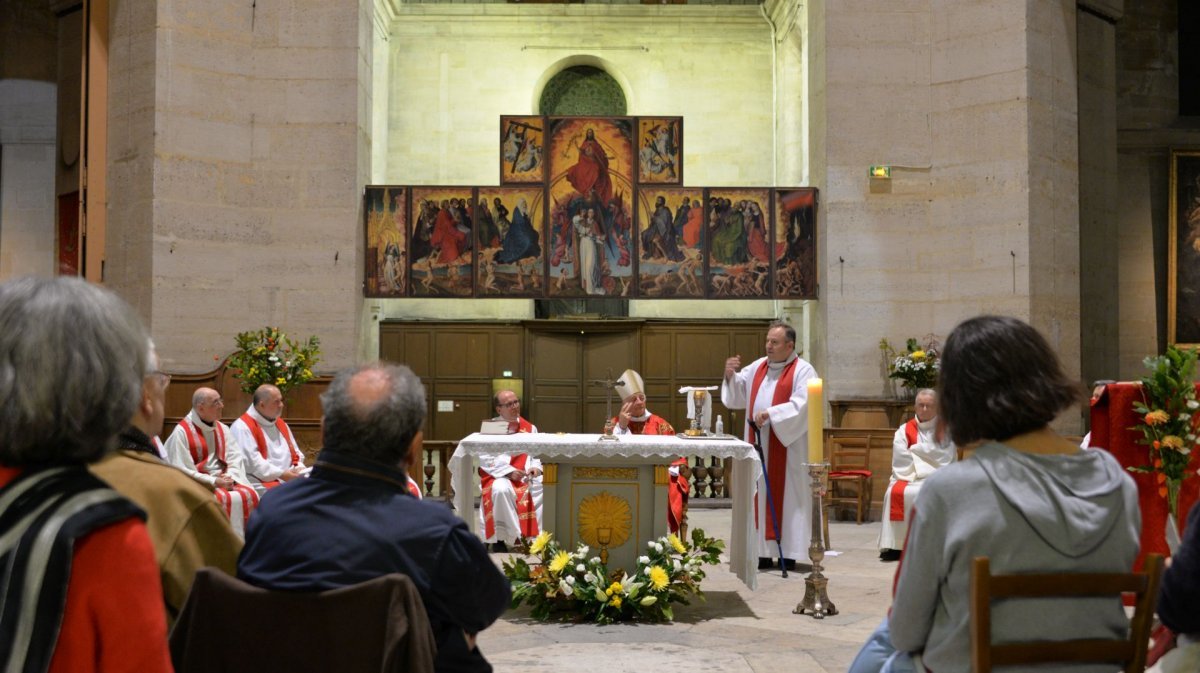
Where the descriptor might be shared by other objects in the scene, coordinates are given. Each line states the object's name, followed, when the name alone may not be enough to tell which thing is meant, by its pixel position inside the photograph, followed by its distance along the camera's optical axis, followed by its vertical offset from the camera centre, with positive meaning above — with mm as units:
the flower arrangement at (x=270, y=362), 12469 -7
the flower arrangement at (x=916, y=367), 12797 -62
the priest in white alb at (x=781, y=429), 9125 -512
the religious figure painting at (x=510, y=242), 14227 +1389
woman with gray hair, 1724 -205
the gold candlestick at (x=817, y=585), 7176 -1330
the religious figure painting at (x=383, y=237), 14109 +1436
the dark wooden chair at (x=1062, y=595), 2408 -503
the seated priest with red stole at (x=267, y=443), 9297 -634
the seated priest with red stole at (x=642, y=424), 9023 -510
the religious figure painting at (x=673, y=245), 14273 +1360
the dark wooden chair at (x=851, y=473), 12539 -1143
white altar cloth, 6969 -527
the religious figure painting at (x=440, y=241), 14227 +1400
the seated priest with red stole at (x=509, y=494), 10258 -1123
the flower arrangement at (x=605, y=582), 6863 -1259
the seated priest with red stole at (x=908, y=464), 9648 -850
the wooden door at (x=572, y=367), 17781 -85
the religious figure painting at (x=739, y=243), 14227 +1379
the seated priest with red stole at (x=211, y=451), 8641 -664
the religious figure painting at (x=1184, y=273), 16766 +1211
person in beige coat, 2410 -317
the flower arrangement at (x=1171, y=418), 6977 -326
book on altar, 8841 -484
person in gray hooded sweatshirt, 2498 -308
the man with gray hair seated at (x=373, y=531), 2602 -369
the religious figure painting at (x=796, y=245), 14172 +1348
